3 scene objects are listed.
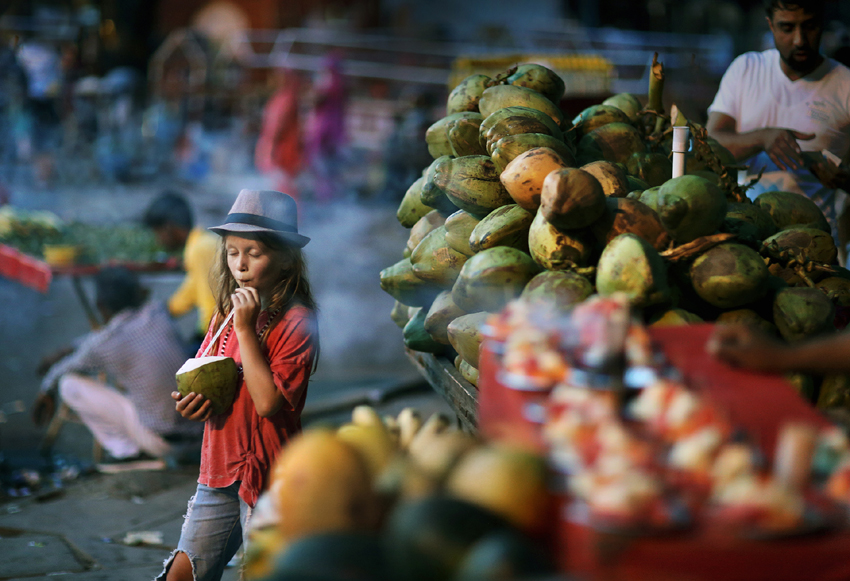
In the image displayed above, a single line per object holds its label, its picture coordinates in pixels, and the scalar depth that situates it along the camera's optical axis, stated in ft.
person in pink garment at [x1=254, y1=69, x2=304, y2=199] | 40.27
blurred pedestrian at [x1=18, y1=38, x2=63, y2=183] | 61.93
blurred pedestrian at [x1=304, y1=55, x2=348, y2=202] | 44.68
